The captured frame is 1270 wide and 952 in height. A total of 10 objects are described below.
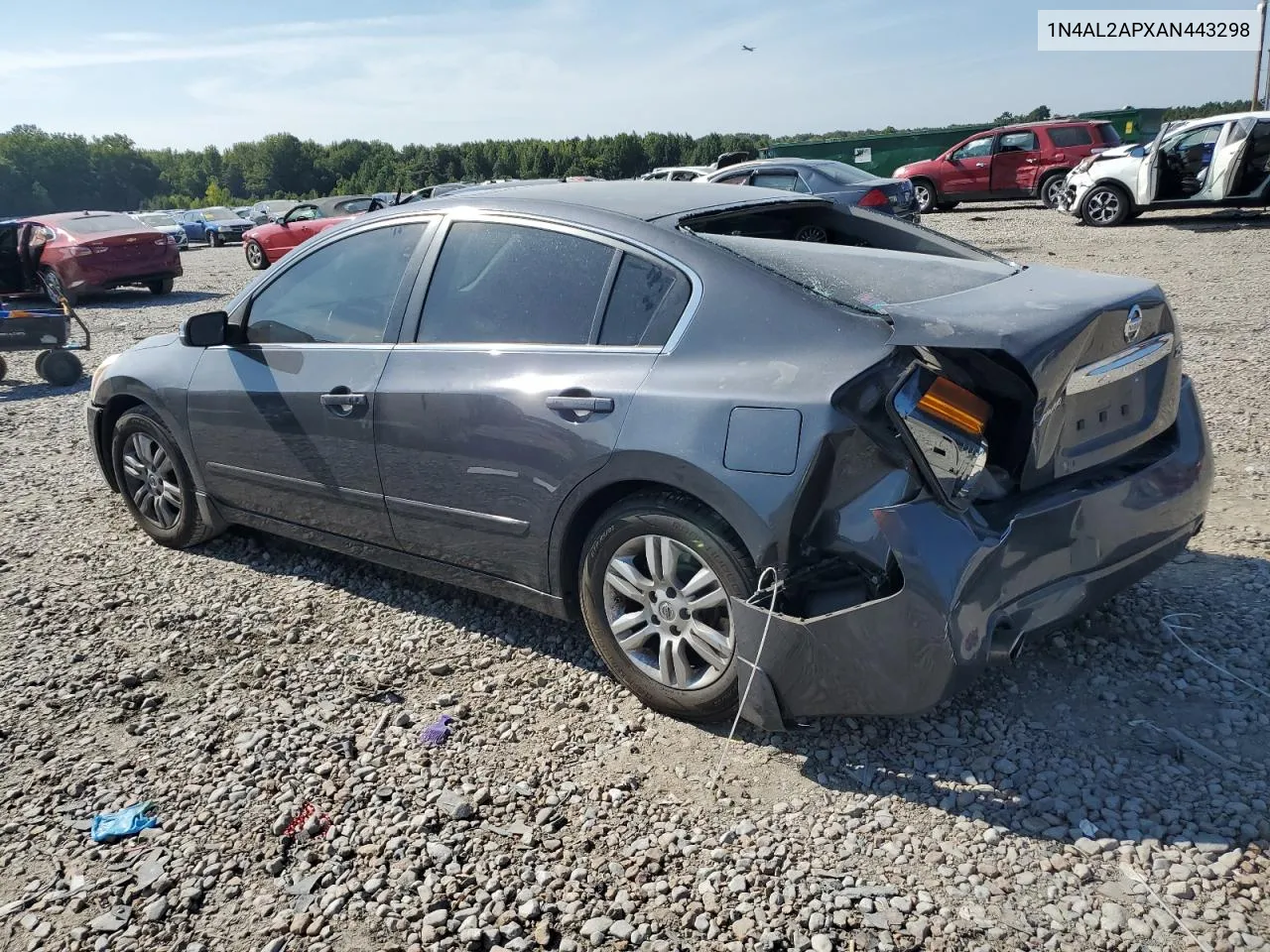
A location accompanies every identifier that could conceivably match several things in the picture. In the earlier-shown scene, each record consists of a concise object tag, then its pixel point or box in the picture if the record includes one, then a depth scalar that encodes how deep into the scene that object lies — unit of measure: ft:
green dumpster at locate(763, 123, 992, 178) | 103.71
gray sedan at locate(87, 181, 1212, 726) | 8.86
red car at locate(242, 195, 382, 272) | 68.08
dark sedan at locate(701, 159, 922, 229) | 47.70
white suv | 52.39
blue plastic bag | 9.52
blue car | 115.14
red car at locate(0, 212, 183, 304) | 51.13
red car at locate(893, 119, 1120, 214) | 70.64
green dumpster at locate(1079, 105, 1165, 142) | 96.32
